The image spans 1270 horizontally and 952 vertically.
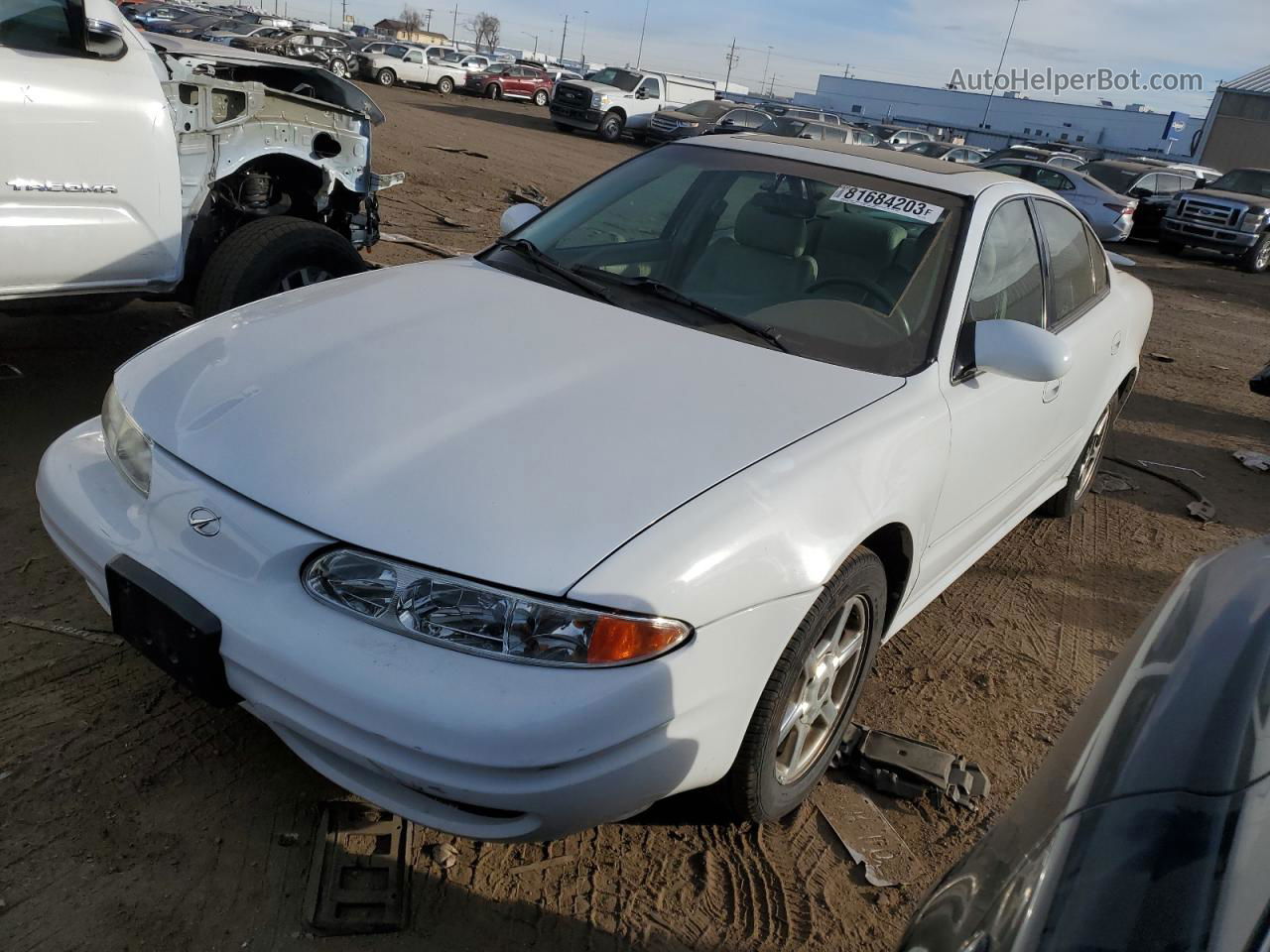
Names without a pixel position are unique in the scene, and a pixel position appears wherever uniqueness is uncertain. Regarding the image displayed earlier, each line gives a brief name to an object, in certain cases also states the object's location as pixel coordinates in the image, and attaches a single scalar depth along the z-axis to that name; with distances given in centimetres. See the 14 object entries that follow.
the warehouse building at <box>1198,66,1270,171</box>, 3975
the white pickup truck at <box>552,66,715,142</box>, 2508
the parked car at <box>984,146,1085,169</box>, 2185
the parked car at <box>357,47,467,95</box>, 3084
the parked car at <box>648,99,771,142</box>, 2375
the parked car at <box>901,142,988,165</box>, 2394
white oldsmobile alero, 190
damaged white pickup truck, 368
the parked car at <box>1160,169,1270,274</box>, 1644
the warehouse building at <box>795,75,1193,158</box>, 5938
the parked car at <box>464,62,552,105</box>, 3341
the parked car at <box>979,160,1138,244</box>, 1656
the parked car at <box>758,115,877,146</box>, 2308
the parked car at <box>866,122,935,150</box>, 2845
